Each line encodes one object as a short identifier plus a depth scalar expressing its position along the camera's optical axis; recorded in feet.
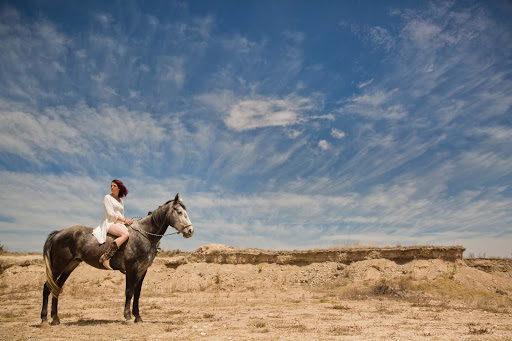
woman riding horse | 27.22
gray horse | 27.63
